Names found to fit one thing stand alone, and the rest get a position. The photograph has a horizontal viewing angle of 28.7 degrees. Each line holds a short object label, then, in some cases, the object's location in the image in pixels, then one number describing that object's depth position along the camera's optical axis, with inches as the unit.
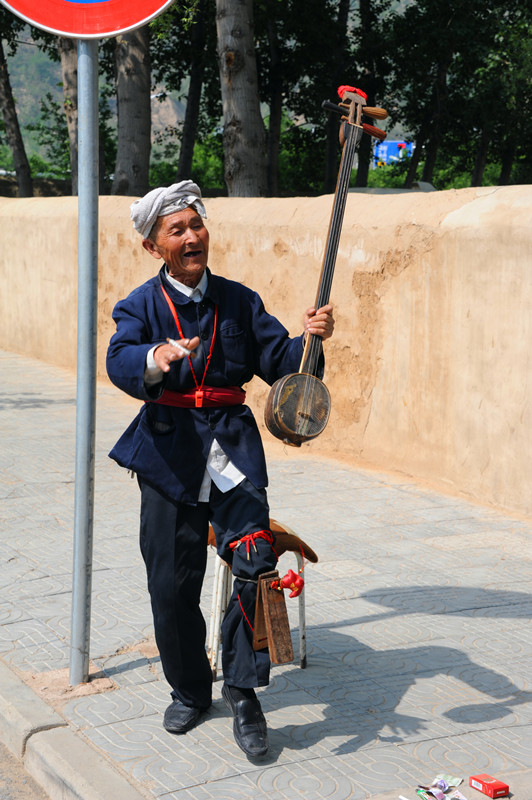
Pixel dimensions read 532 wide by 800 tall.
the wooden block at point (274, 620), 128.4
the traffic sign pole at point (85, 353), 141.6
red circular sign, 136.8
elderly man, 134.6
